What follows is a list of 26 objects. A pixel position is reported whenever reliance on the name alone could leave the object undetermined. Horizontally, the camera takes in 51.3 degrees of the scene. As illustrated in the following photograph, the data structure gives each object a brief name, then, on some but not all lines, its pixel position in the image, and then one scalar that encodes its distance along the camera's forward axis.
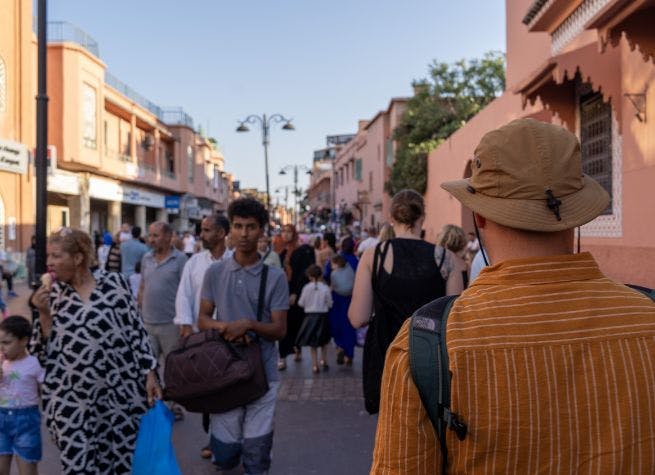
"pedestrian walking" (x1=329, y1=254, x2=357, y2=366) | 9.38
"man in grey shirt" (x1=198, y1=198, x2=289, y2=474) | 4.21
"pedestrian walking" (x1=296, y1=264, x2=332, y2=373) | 9.12
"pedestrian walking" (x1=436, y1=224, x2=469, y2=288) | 6.09
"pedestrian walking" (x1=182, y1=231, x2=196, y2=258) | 21.91
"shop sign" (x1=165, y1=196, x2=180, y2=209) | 39.59
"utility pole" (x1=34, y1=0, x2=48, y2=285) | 7.14
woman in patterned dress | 3.93
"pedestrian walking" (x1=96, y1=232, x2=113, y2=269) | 17.64
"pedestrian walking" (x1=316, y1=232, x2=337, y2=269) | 11.84
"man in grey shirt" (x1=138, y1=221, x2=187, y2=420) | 6.55
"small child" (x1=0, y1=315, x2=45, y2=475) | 4.29
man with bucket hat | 1.33
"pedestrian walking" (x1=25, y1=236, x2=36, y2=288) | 17.98
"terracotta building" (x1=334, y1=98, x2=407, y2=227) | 38.45
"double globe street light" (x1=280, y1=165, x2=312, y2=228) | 49.40
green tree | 30.69
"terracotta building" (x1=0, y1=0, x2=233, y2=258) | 21.83
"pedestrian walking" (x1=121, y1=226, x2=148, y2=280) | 10.78
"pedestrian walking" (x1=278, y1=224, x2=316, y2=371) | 9.18
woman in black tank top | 4.14
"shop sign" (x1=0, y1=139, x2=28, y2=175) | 18.85
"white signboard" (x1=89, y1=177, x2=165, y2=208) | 30.20
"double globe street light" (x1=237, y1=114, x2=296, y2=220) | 27.35
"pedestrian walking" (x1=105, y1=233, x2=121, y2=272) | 11.05
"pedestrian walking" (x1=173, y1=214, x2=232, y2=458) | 5.86
